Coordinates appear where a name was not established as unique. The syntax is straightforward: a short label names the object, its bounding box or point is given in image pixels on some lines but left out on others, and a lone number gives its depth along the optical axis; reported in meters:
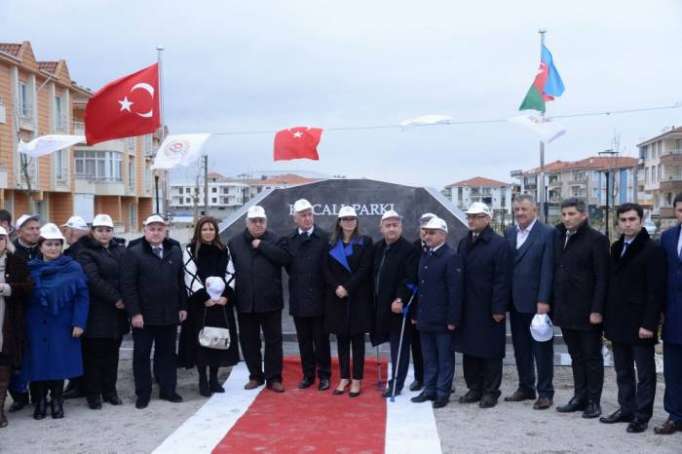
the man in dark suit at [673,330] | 5.21
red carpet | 5.22
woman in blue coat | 5.98
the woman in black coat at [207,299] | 6.62
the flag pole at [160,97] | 9.34
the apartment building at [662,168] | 55.88
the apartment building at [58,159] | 26.66
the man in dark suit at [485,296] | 6.11
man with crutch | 6.50
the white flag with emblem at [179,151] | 9.38
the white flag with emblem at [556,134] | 9.86
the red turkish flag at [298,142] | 11.30
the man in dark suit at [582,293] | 5.67
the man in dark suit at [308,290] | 6.78
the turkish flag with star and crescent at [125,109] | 9.25
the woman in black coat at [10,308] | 5.70
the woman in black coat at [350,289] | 6.57
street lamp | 20.64
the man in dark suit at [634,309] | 5.28
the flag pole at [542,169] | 10.84
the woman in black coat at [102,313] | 6.26
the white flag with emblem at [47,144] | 9.38
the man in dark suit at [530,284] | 6.02
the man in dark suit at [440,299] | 6.19
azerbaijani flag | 10.99
